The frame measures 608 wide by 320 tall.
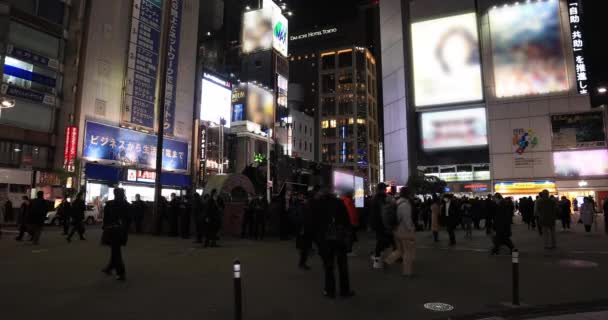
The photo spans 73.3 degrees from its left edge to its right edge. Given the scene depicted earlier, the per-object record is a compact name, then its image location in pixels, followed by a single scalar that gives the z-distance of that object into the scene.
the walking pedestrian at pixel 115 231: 7.95
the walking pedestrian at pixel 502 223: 11.47
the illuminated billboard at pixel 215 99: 51.09
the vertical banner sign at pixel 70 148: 33.72
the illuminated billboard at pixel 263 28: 70.62
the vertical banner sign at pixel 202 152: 47.53
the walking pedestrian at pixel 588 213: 18.73
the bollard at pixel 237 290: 4.49
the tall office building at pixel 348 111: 103.69
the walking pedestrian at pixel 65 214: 17.14
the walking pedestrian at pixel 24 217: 14.20
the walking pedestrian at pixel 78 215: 15.03
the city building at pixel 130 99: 36.44
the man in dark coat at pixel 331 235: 6.55
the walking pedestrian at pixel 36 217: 13.81
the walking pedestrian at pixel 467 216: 18.57
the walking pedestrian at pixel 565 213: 21.73
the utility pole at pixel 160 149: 17.50
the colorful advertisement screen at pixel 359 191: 28.73
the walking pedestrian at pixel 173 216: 18.17
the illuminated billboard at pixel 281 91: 73.00
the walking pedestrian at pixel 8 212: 24.38
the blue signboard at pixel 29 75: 31.33
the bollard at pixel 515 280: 6.18
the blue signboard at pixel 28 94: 31.08
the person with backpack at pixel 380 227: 9.52
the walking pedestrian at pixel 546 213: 12.80
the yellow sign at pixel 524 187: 45.53
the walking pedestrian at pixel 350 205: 11.15
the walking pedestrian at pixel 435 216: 15.50
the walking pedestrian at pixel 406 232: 8.55
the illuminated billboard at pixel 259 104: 63.75
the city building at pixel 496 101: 44.97
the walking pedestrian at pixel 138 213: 18.41
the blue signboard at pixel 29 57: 31.36
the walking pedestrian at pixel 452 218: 14.74
